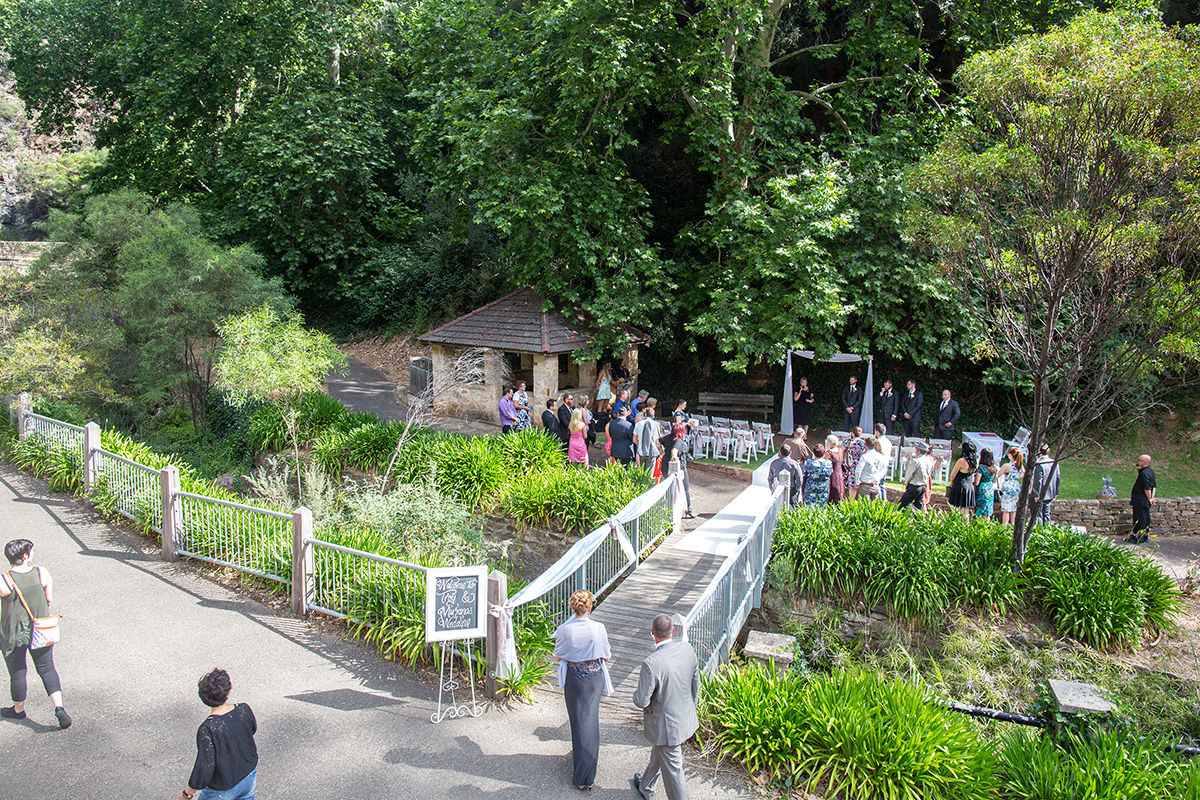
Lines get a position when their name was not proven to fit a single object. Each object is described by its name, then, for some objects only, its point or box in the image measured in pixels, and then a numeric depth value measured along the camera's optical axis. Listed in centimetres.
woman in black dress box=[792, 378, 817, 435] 1745
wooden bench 1894
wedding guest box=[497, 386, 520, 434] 1459
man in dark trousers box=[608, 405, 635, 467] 1320
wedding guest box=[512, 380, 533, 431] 1516
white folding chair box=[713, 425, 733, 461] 1596
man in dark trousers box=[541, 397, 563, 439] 1402
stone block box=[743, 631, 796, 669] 780
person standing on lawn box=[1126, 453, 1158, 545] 1202
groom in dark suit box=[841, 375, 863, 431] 1637
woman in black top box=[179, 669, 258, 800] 462
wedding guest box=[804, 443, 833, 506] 1155
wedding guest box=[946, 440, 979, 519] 1175
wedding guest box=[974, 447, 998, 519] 1166
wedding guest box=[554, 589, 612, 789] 578
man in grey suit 534
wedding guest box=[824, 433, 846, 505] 1195
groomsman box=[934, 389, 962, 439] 1534
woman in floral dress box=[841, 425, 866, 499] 1309
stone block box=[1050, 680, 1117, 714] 622
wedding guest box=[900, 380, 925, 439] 1582
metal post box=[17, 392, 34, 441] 1444
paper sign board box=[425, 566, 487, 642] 679
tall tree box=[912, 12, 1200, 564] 820
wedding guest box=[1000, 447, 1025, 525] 1134
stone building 1700
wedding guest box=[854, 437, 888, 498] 1185
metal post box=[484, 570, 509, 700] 708
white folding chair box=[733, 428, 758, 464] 1573
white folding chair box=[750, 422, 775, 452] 1631
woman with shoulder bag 622
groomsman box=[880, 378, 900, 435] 1600
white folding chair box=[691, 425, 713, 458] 1598
